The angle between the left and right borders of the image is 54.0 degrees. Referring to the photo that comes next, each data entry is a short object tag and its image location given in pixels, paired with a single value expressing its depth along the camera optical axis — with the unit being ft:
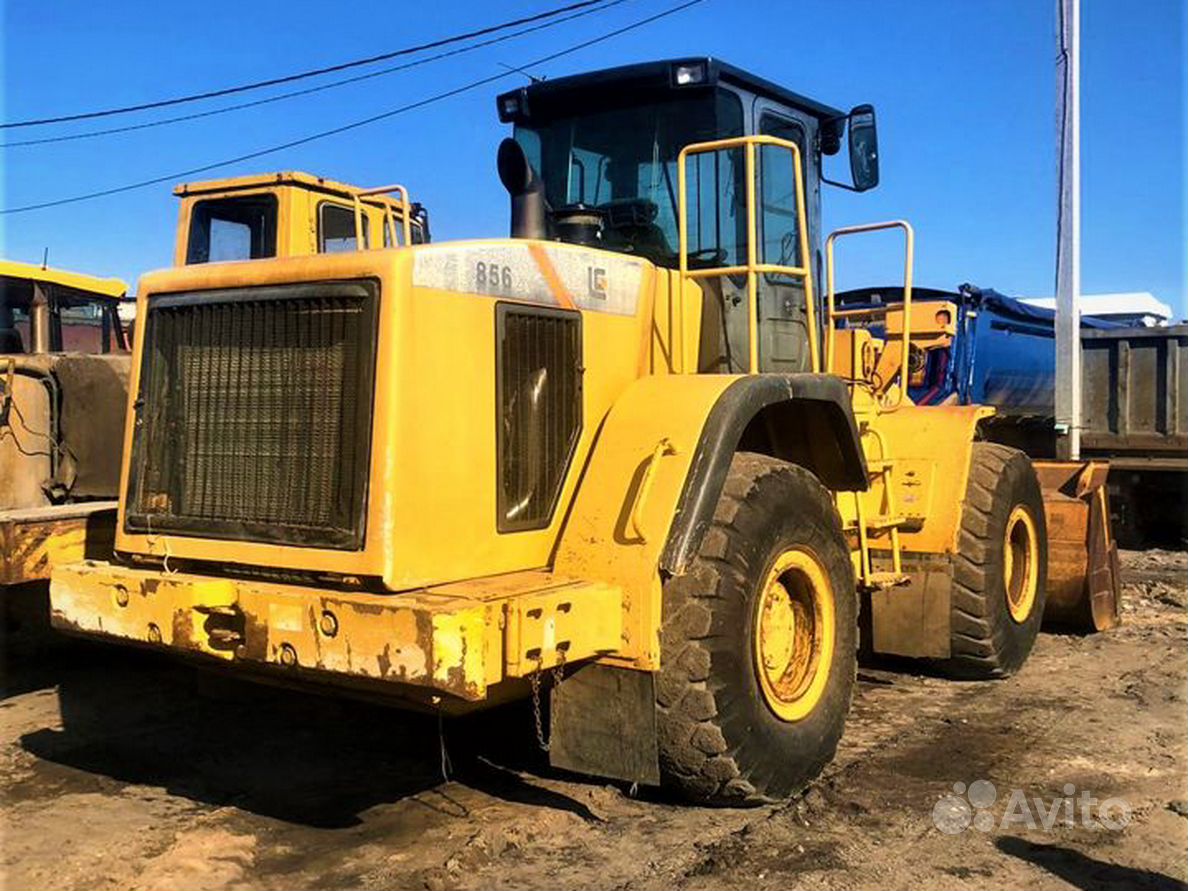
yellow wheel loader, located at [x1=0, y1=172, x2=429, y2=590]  16.06
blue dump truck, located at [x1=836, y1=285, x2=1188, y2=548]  38.17
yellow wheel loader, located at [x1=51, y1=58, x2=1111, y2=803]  11.61
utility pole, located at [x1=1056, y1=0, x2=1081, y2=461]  35.01
